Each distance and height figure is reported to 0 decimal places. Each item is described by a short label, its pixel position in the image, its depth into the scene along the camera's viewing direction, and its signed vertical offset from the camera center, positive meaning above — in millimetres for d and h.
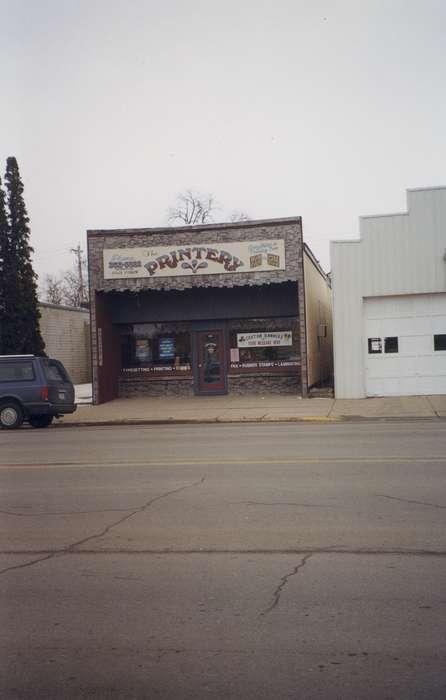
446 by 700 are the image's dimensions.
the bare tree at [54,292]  77250 +7008
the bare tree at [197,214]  60969 +11171
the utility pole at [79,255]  62875 +8720
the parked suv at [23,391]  18906 -696
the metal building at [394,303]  22188 +1374
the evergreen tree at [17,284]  29781 +3047
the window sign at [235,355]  25812 +4
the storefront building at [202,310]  23875 +1517
